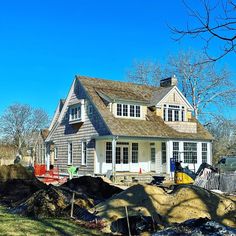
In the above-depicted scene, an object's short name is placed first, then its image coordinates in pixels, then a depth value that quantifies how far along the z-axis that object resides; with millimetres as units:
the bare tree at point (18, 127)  52767
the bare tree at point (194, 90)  33813
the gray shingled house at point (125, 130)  21449
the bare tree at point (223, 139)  34701
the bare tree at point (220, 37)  5192
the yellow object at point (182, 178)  15457
